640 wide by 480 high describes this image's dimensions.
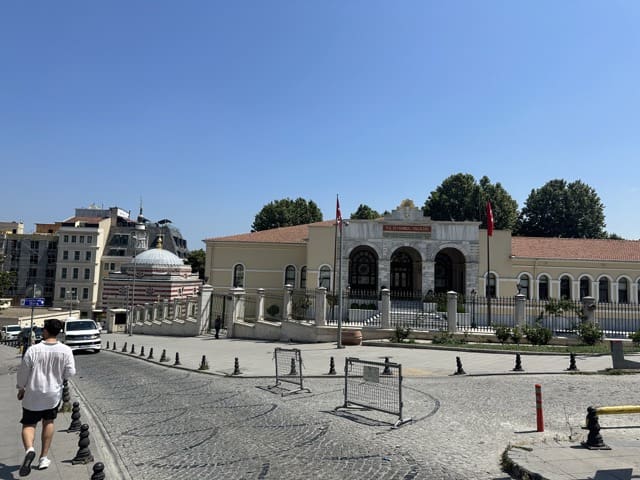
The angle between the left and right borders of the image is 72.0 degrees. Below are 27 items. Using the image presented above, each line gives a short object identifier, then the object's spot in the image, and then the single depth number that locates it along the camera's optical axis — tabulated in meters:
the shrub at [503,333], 19.59
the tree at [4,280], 38.91
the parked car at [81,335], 19.98
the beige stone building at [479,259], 34.41
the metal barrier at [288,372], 10.86
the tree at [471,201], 54.69
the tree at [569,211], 56.41
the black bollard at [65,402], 8.76
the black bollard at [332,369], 13.15
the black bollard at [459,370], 12.91
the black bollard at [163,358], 17.07
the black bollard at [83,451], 5.81
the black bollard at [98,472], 4.60
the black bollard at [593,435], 6.27
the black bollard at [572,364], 13.00
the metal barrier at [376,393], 8.43
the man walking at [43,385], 5.38
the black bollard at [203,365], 14.80
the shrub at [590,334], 18.47
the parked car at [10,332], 37.91
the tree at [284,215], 63.31
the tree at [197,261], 77.50
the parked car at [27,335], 26.62
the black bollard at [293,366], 11.71
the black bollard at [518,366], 13.02
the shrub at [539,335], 18.77
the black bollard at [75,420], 7.24
